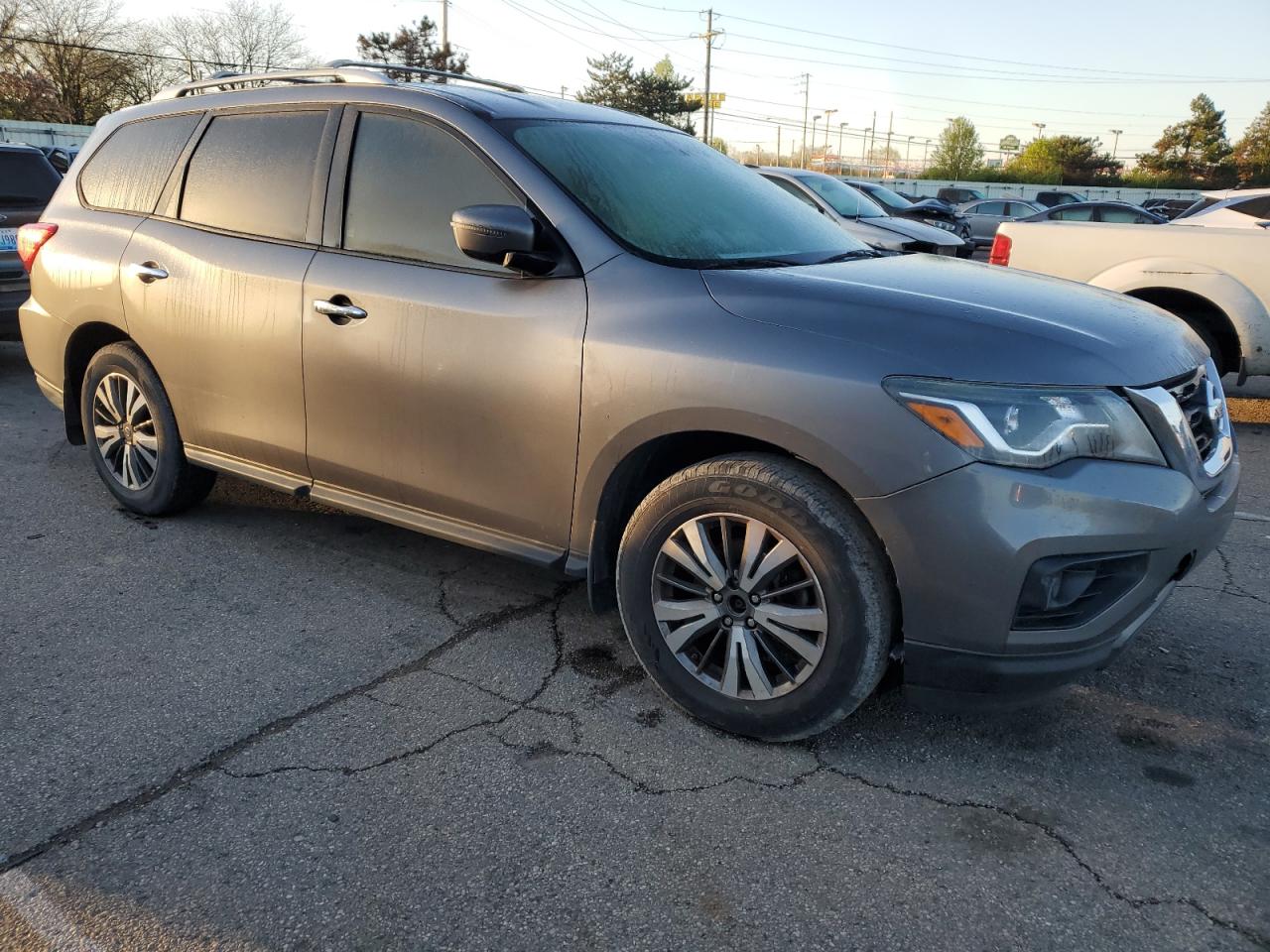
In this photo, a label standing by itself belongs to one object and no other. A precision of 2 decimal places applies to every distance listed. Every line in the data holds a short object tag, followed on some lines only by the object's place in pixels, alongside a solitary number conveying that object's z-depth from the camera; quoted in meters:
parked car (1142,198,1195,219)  26.38
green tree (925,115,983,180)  101.69
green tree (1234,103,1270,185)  68.60
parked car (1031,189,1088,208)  29.00
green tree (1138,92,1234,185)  75.86
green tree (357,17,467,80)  59.22
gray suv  2.41
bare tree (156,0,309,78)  54.03
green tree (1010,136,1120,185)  69.88
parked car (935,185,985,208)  32.23
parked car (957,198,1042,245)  21.91
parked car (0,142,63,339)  7.35
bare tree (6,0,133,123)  46.25
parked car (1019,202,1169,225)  17.62
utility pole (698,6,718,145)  60.97
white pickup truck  6.75
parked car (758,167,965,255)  10.33
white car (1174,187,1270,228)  9.45
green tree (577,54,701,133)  65.56
